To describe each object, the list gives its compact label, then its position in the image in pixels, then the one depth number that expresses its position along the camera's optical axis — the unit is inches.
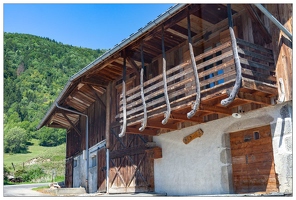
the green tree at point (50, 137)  2203.5
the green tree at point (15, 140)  1946.4
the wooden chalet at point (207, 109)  301.6
